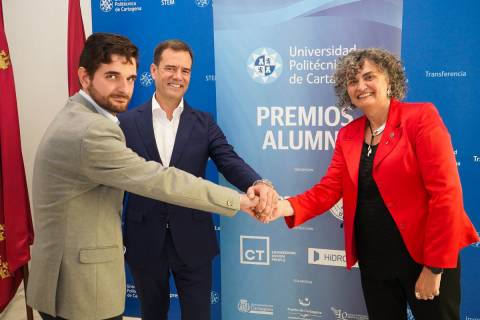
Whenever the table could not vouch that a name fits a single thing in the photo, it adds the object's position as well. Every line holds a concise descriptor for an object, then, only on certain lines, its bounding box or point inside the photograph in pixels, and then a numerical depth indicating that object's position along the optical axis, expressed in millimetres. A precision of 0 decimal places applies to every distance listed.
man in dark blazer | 2256
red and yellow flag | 2951
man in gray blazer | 1532
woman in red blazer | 1793
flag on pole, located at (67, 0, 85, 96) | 3031
